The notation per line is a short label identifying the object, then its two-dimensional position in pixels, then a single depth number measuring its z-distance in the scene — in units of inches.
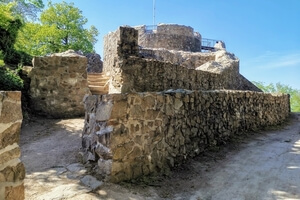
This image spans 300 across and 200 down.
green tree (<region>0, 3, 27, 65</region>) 384.0
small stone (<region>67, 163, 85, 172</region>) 149.6
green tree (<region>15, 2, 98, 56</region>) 679.7
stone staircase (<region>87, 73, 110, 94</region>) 354.0
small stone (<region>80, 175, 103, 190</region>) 129.6
